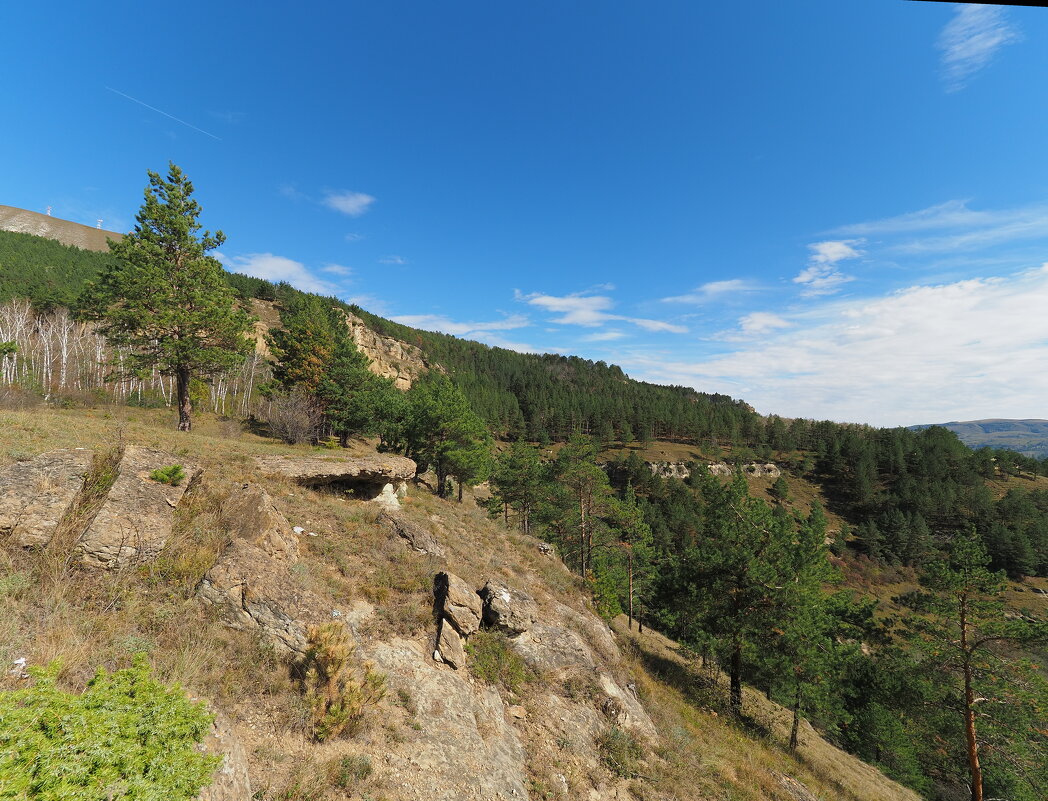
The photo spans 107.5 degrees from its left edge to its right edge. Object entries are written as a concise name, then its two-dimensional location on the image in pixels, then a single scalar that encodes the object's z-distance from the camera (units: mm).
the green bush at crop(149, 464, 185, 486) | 8555
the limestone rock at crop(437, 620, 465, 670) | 9289
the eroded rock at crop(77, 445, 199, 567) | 6734
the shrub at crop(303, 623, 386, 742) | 6148
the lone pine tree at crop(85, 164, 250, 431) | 17703
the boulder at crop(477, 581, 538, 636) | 11234
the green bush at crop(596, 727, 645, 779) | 9008
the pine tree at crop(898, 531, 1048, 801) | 13734
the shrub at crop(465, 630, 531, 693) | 9781
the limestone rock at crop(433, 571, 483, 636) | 10086
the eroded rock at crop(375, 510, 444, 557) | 13055
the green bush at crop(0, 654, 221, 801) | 2660
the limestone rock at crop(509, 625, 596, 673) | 11031
